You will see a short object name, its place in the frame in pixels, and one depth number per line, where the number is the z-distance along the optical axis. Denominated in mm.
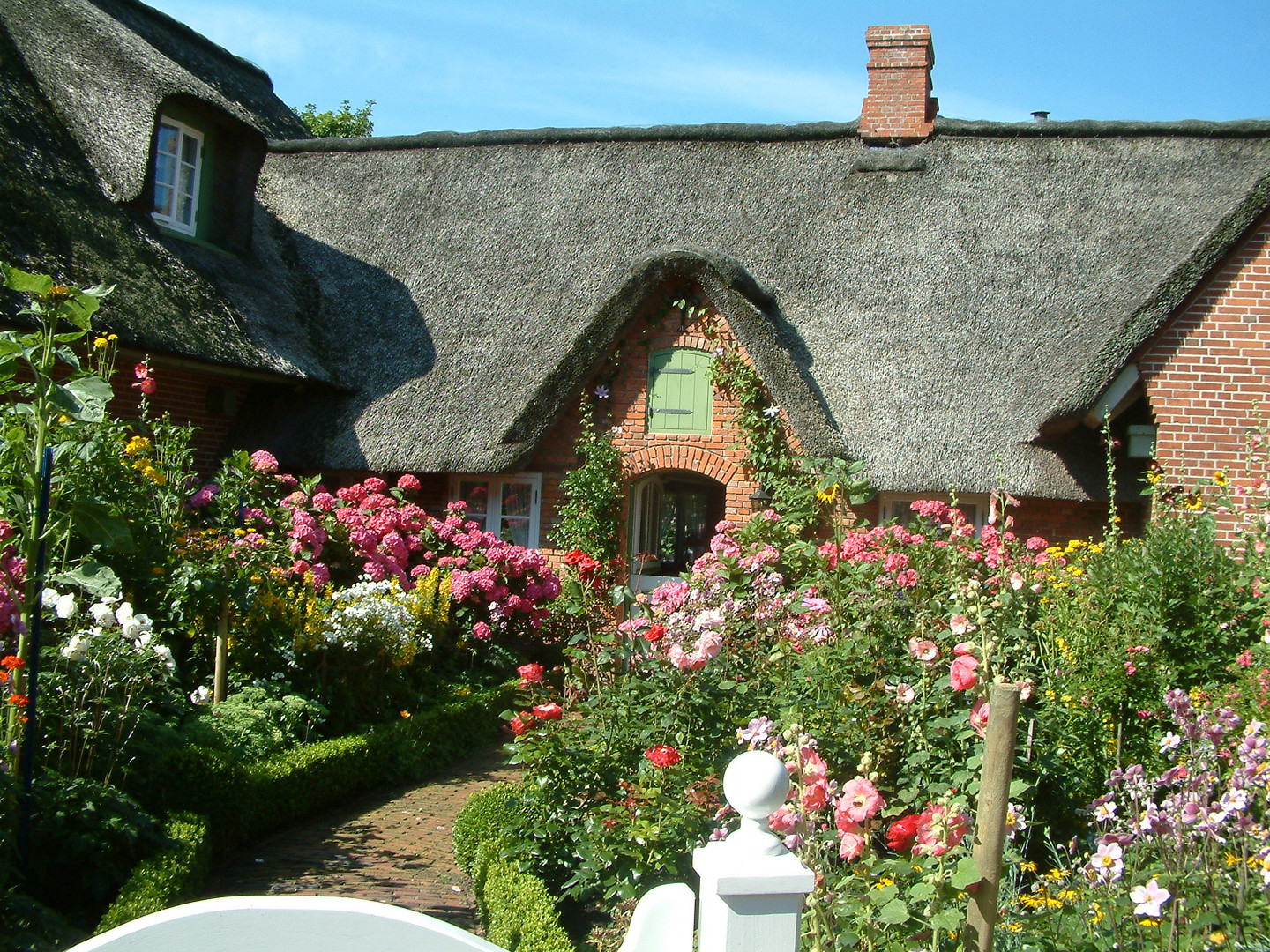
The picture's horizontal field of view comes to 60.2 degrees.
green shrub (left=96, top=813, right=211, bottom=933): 4016
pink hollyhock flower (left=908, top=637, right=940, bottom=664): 3643
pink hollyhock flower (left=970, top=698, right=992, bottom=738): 2611
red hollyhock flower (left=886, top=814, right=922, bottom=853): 2362
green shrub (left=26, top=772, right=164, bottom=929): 4238
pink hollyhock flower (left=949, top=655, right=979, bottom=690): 2535
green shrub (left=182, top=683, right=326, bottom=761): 5703
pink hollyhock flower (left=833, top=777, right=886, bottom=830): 2393
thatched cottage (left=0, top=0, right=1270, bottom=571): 8789
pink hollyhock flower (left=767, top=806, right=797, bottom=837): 2342
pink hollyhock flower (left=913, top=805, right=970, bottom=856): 2217
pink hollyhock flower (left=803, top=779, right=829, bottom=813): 2352
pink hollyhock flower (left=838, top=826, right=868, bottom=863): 2375
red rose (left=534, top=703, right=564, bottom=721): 4590
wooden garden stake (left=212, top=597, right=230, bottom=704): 5984
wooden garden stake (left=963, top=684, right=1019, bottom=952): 2199
